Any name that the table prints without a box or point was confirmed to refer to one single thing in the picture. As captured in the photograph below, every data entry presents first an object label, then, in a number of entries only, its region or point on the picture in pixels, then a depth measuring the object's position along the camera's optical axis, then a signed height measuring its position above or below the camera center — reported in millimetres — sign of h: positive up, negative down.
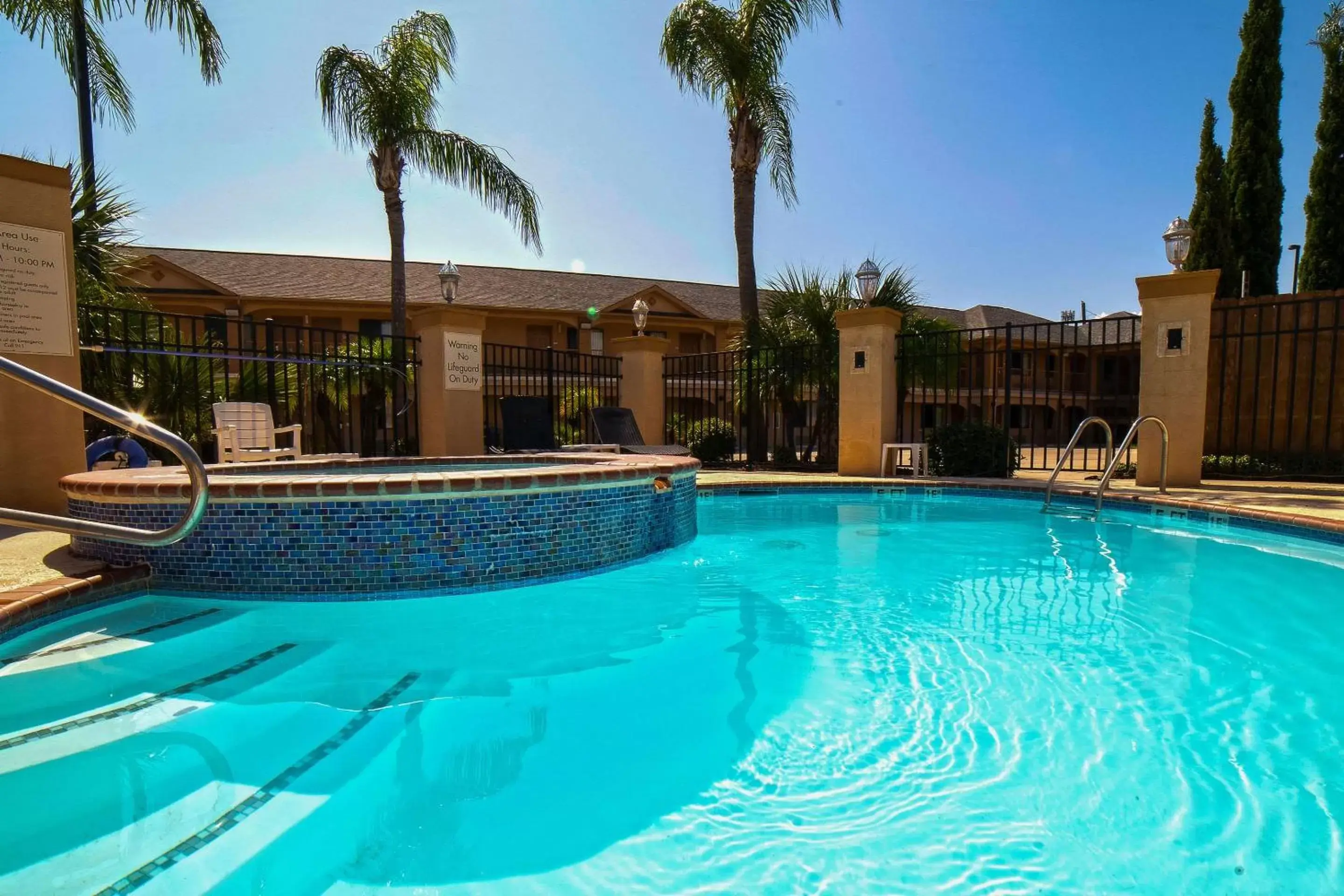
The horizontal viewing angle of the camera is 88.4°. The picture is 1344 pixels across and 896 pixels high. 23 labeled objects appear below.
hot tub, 4180 -742
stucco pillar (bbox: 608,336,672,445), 13797 +692
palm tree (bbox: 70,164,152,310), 8969 +2296
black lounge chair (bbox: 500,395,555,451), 11133 -202
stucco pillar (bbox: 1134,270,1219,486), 8656 +682
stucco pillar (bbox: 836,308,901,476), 10688 +459
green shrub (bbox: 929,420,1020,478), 10586 -517
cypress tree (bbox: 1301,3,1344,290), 17469 +5576
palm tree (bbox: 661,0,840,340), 13211 +6718
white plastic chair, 7781 -270
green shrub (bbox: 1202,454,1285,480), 10805 -745
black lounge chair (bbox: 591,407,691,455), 11492 -260
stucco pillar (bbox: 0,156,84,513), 5840 +685
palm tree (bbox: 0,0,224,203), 10789 +6041
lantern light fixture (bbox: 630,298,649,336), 13602 +1994
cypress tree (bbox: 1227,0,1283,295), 16594 +6846
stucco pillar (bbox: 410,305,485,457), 10359 +464
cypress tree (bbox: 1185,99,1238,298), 18641 +5512
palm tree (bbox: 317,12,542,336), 13195 +5636
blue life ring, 7262 -466
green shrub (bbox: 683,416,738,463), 14000 -555
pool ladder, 7250 -380
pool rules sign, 5812 +994
